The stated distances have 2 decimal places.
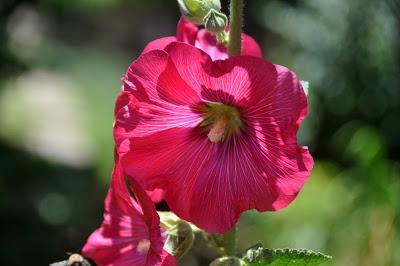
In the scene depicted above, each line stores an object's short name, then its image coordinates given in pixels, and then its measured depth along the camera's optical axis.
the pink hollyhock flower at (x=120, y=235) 0.78
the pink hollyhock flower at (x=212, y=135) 0.72
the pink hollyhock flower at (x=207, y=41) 0.80
